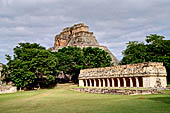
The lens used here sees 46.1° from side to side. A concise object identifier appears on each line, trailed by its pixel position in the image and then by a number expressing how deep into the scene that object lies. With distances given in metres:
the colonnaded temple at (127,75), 31.89
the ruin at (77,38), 75.60
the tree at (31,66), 41.93
